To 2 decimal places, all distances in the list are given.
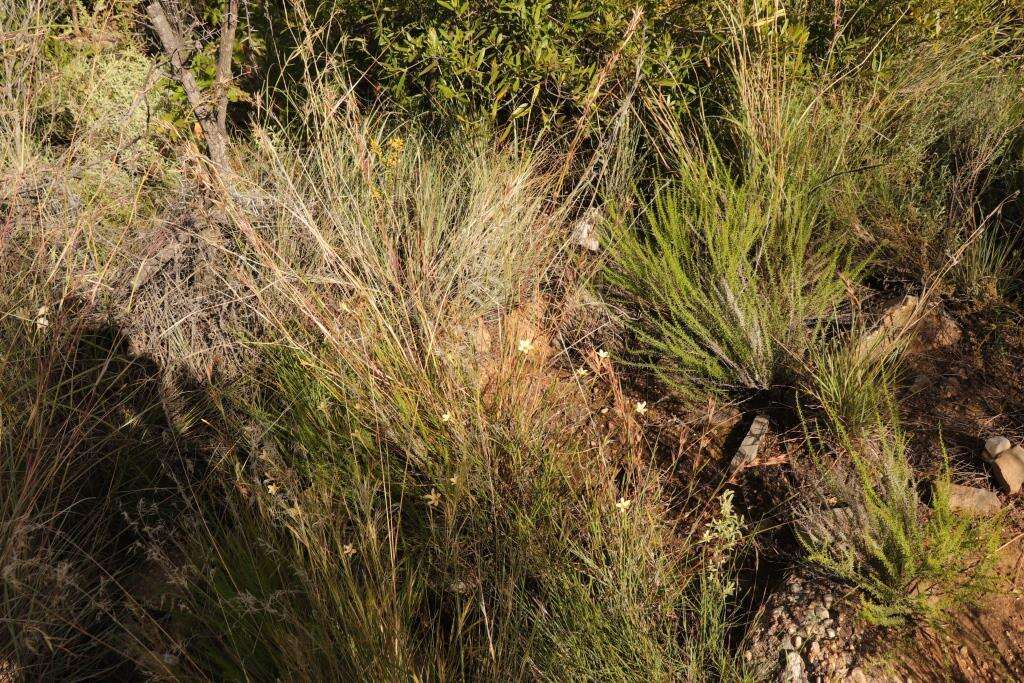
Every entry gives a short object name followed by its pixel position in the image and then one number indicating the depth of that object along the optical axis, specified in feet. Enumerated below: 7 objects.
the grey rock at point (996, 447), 7.71
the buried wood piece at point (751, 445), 8.07
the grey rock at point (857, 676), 6.22
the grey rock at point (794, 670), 6.25
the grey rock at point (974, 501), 7.48
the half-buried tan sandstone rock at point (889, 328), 8.20
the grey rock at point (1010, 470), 7.60
